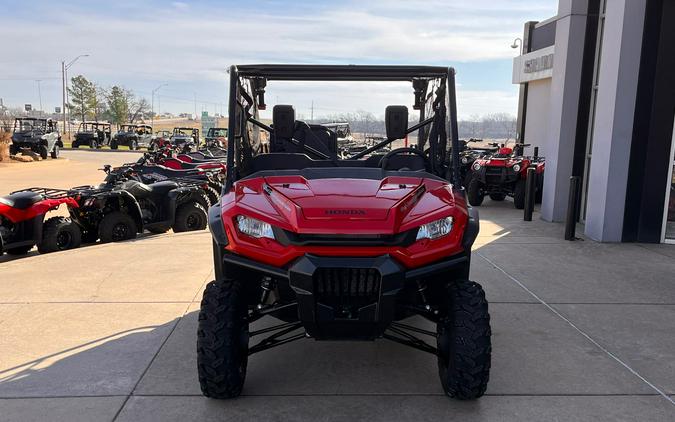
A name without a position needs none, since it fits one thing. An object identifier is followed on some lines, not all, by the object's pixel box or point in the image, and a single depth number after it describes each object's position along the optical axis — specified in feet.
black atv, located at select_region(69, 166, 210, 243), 26.94
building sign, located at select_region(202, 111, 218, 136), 135.31
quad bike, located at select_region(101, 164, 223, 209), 32.37
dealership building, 25.09
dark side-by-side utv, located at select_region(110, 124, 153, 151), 123.34
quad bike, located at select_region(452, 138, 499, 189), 45.94
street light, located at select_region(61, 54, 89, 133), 175.01
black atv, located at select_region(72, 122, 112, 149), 122.31
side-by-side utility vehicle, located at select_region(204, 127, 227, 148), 86.52
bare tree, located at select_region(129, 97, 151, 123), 243.97
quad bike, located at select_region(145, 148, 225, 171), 38.11
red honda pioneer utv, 9.84
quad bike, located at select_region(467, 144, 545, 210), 38.55
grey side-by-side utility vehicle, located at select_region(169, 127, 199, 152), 100.44
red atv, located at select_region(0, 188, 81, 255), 23.59
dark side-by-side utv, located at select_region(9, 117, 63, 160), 87.97
